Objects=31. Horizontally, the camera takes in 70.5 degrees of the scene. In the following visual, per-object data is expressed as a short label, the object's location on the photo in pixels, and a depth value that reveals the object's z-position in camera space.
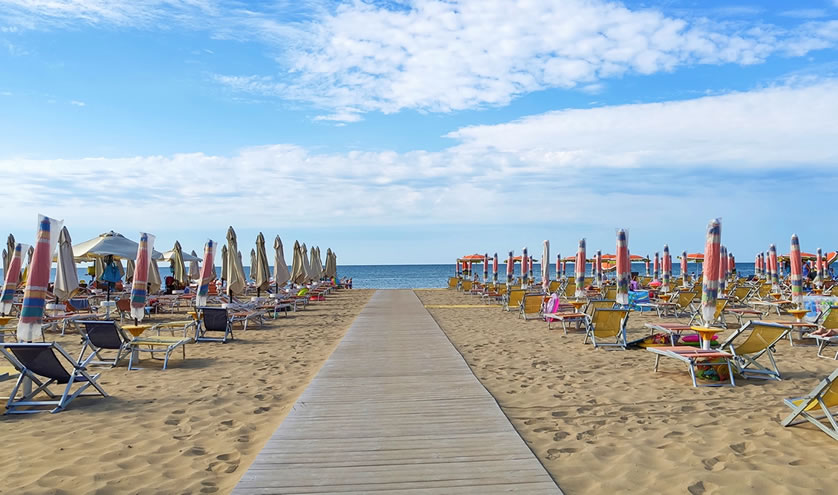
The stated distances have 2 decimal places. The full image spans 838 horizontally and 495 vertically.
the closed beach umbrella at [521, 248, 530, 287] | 18.79
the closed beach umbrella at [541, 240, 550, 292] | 15.55
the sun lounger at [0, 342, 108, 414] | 4.95
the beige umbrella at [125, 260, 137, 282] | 19.71
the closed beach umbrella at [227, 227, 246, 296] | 13.31
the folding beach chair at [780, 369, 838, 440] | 3.99
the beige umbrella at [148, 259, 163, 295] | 15.13
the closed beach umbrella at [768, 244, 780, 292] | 18.04
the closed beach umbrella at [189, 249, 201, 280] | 24.34
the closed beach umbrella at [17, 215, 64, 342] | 5.53
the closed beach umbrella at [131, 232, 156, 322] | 7.99
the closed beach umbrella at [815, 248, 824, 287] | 20.82
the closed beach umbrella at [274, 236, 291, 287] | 17.08
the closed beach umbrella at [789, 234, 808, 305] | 10.21
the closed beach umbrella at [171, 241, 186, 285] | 20.22
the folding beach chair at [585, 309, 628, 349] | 8.71
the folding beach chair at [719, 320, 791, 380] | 6.22
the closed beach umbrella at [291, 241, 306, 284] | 21.67
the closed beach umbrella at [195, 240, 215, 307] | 10.67
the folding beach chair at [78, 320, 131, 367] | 7.00
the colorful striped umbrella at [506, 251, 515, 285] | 21.78
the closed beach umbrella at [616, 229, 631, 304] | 10.78
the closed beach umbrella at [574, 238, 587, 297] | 13.24
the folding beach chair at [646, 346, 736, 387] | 5.98
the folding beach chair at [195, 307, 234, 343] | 9.70
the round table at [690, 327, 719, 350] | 6.45
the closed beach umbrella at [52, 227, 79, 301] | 10.72
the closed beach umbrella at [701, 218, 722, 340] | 6.88
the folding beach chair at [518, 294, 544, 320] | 12.59
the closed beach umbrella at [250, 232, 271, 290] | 15.31
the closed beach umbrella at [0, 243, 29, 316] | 9.73
